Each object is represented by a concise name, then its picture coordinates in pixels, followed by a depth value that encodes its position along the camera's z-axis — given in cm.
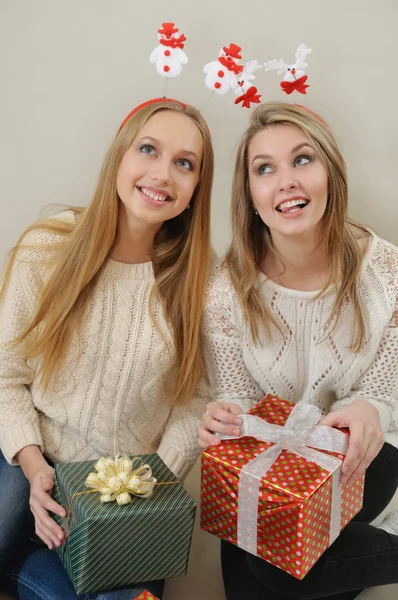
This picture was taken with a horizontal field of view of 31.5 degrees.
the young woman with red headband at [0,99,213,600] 165
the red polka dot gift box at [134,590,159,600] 128
